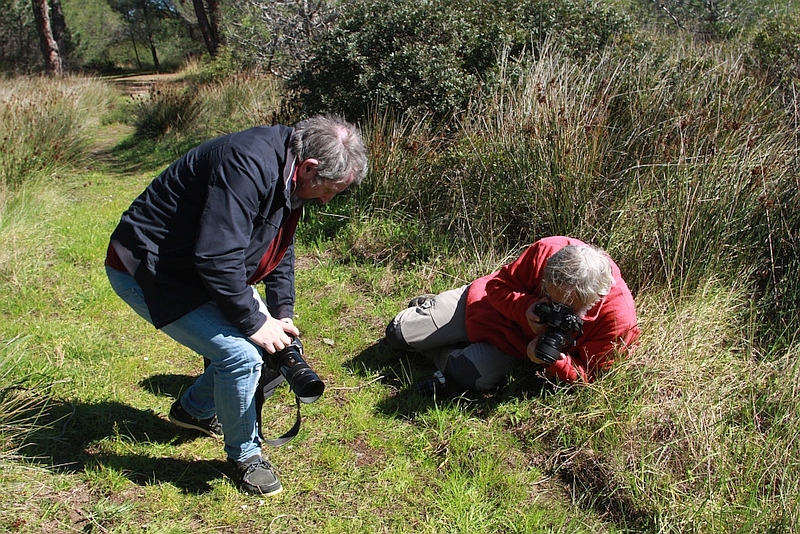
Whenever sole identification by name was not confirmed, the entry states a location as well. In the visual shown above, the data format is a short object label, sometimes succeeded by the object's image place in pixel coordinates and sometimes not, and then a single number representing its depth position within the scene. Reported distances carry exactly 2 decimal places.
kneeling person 2.85
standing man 2.21
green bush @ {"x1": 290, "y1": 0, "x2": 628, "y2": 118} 5.98
